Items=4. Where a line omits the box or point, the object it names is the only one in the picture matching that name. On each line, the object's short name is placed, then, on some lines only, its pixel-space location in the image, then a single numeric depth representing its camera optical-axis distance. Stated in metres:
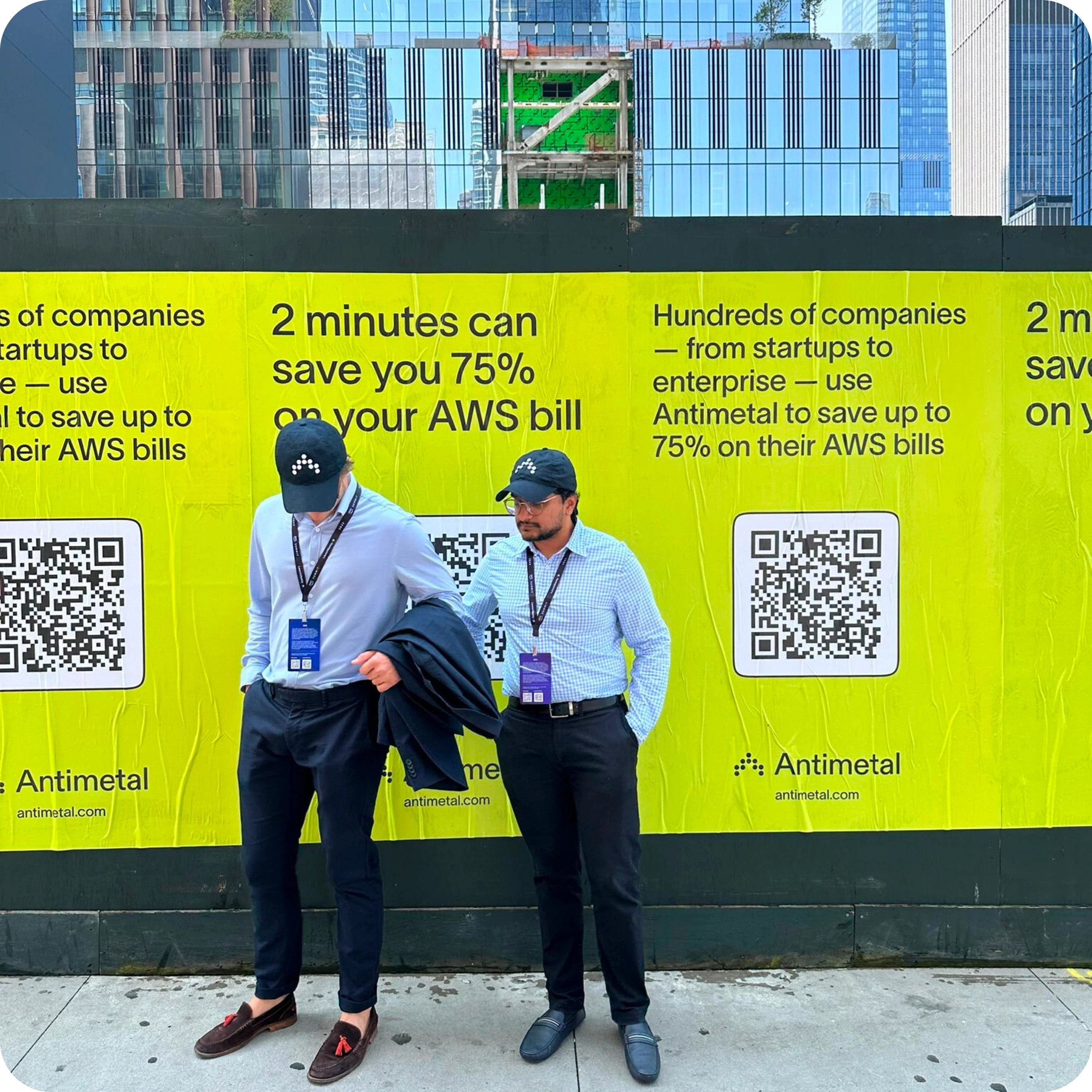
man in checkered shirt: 2.91
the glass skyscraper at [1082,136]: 80.88
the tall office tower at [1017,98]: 97.19
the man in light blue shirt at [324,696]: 2.92
